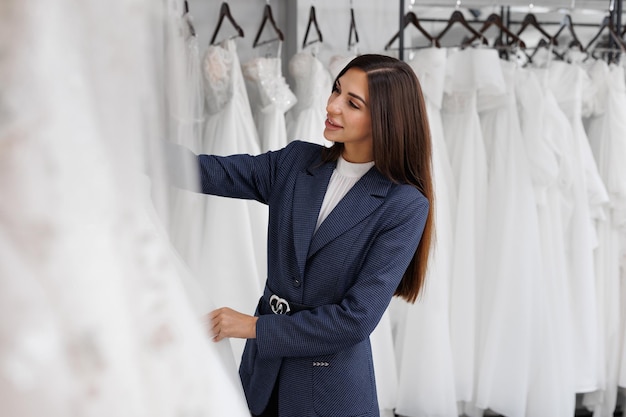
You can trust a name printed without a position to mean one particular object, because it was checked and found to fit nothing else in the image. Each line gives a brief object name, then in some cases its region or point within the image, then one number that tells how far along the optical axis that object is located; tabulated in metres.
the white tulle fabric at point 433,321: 2.34
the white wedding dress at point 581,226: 2.47
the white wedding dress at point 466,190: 2.41
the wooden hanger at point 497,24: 2.46
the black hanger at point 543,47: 2.57
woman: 1.23
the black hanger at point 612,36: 2.52
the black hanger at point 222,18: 2.30
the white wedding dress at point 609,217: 2.54
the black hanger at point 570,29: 2.62
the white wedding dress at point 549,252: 2.40
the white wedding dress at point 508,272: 2.39
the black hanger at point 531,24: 2.56
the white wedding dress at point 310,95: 2.28
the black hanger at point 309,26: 2.39
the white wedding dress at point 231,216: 2.14
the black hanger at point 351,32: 2.44
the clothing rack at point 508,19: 2.37
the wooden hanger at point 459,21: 2.45
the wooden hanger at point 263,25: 2.36
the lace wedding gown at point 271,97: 2.25
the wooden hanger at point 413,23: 2.47
